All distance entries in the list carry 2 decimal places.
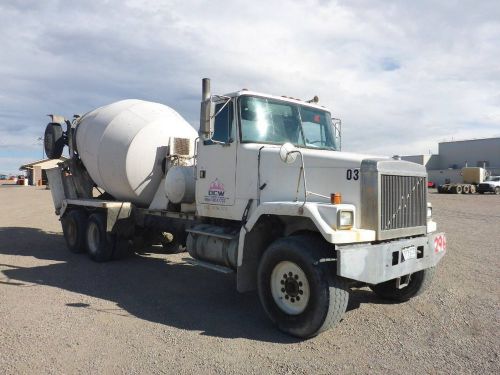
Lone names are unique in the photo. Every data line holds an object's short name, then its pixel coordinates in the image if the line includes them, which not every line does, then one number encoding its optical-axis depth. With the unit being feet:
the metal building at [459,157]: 196.06
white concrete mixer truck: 16.29
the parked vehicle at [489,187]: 132.16
